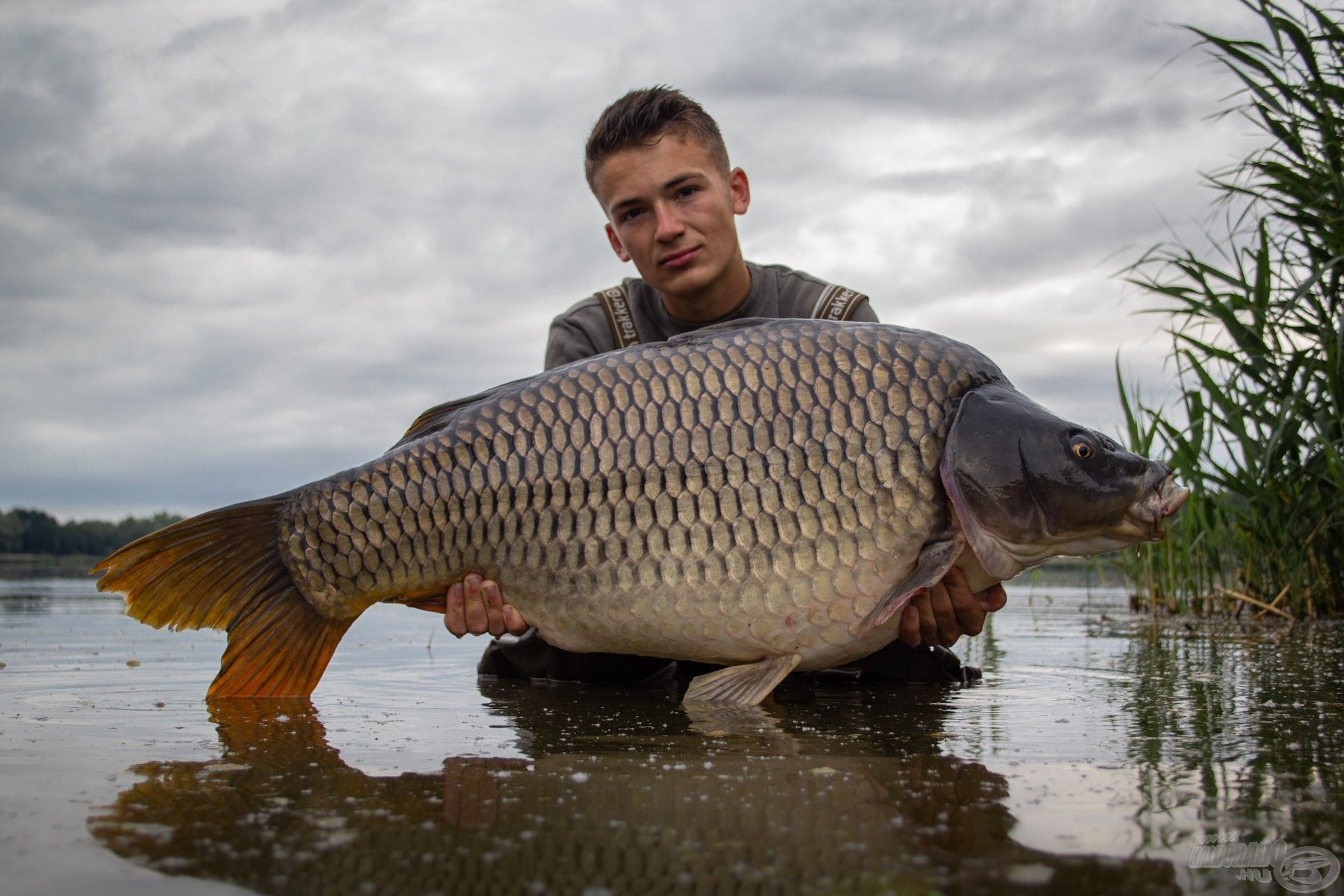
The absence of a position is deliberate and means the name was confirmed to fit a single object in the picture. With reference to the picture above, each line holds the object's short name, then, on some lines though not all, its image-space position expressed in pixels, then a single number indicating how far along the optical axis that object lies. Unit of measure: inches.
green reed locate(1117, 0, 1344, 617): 140.9
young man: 121.4
